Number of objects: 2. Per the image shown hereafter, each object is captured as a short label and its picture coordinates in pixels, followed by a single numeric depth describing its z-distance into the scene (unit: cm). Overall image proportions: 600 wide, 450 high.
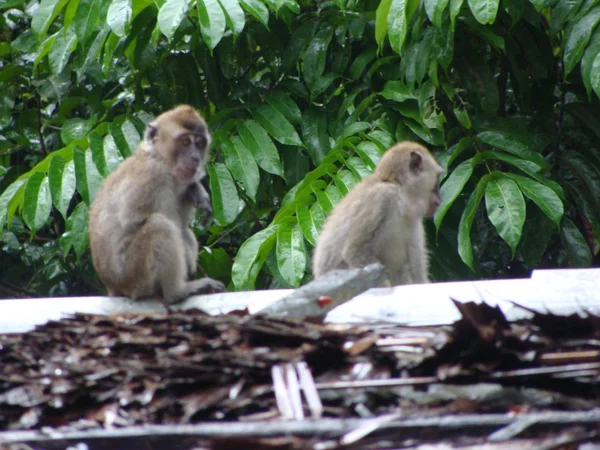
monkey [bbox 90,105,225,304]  1462
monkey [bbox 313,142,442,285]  1619
